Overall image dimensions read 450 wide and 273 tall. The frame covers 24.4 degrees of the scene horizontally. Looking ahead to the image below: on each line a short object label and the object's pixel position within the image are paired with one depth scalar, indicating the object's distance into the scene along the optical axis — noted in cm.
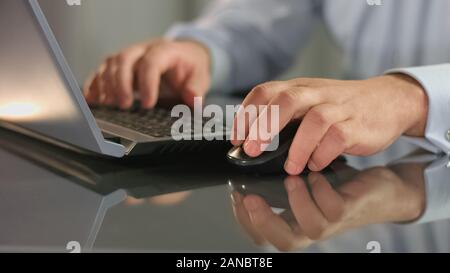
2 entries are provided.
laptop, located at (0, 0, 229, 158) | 75
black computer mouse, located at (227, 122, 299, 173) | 78
